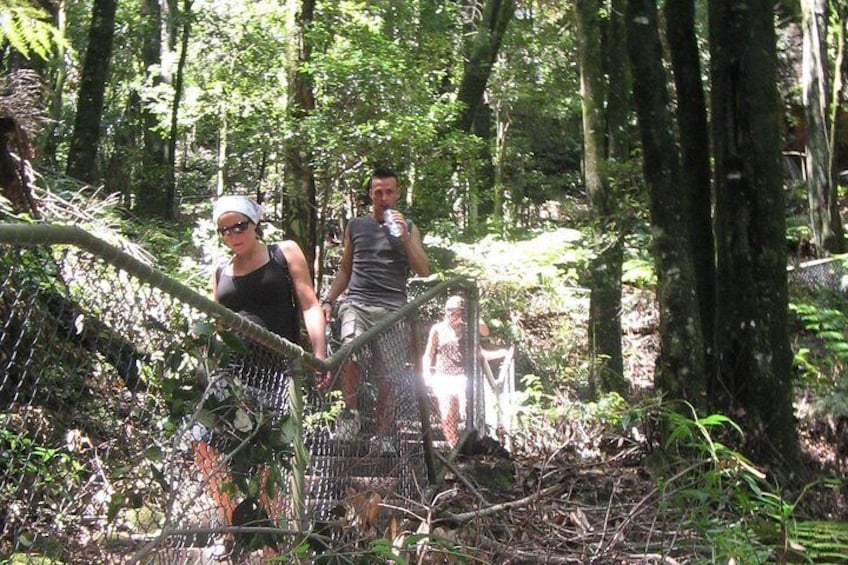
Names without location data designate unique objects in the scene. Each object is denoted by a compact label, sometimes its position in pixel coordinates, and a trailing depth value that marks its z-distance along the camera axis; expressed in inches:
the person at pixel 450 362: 277.3
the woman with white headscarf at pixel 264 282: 192.4
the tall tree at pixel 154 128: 730.8
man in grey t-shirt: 254.5
